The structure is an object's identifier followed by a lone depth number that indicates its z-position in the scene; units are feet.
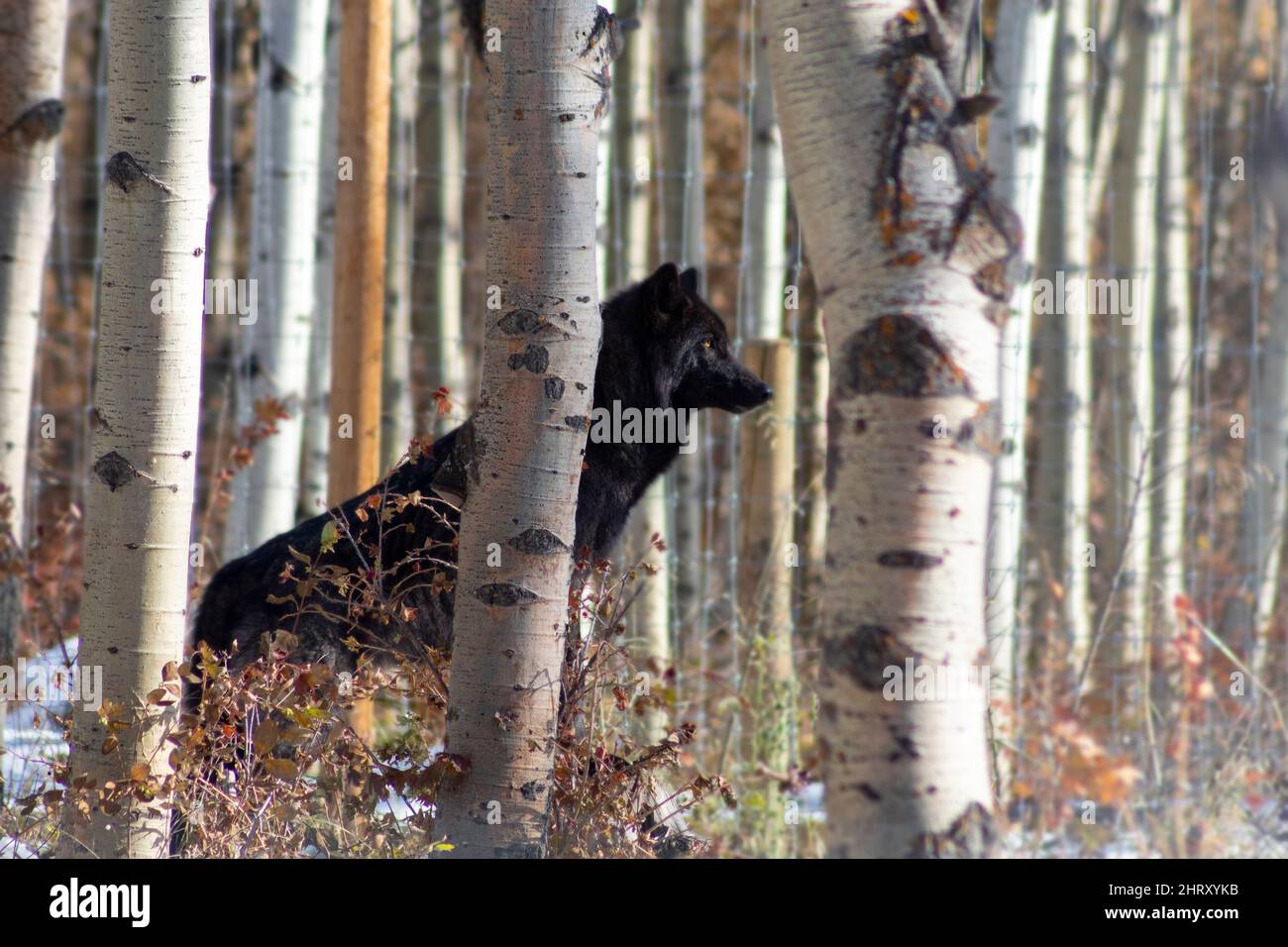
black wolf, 23.88
